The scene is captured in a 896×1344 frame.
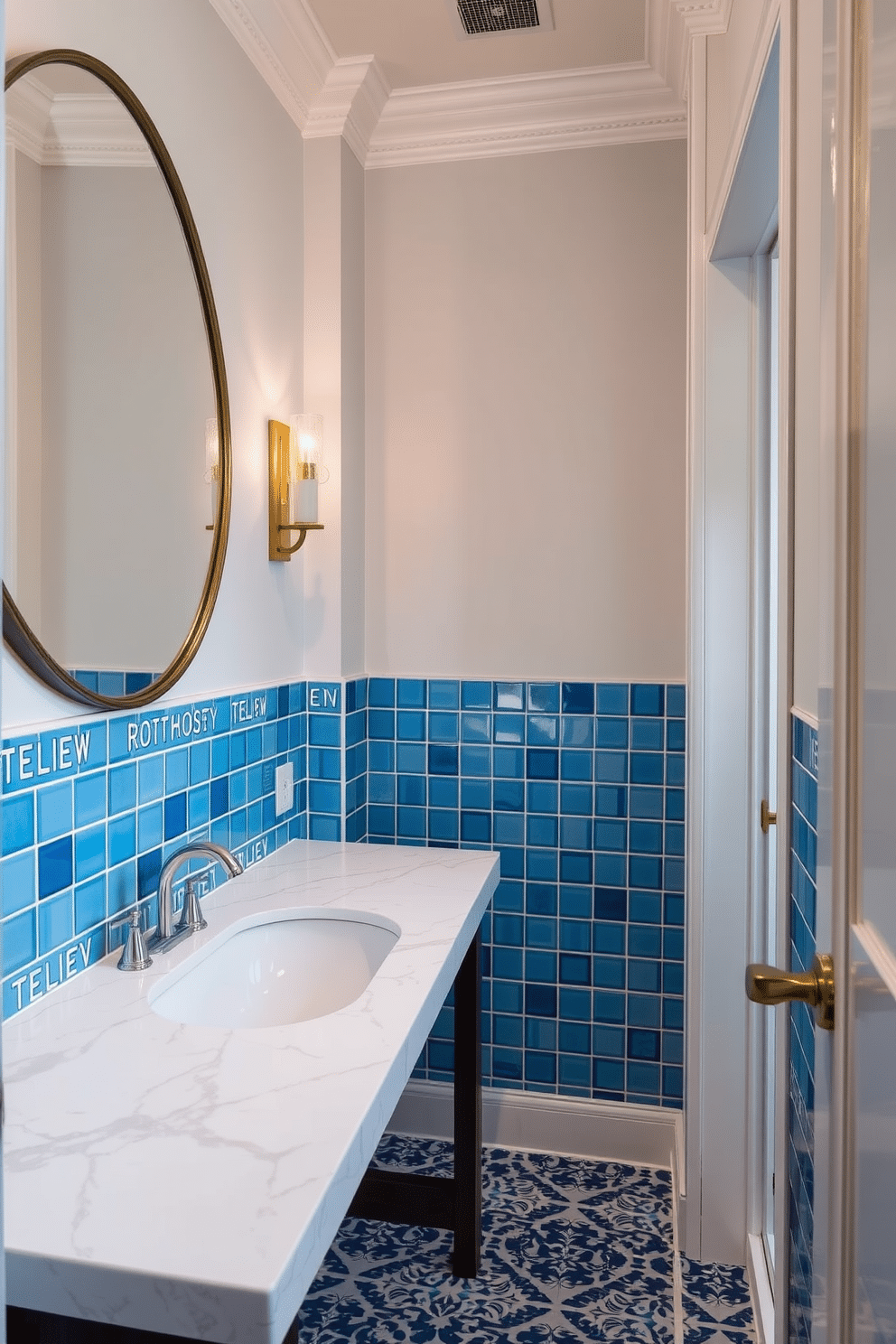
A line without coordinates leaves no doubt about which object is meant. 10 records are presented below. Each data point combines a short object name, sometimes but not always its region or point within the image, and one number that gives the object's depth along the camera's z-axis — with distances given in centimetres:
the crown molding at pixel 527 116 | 234
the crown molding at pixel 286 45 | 198
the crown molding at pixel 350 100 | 230
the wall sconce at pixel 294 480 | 219
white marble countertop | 82
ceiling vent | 207
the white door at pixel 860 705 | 60
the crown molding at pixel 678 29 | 187
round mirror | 136
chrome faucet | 153
